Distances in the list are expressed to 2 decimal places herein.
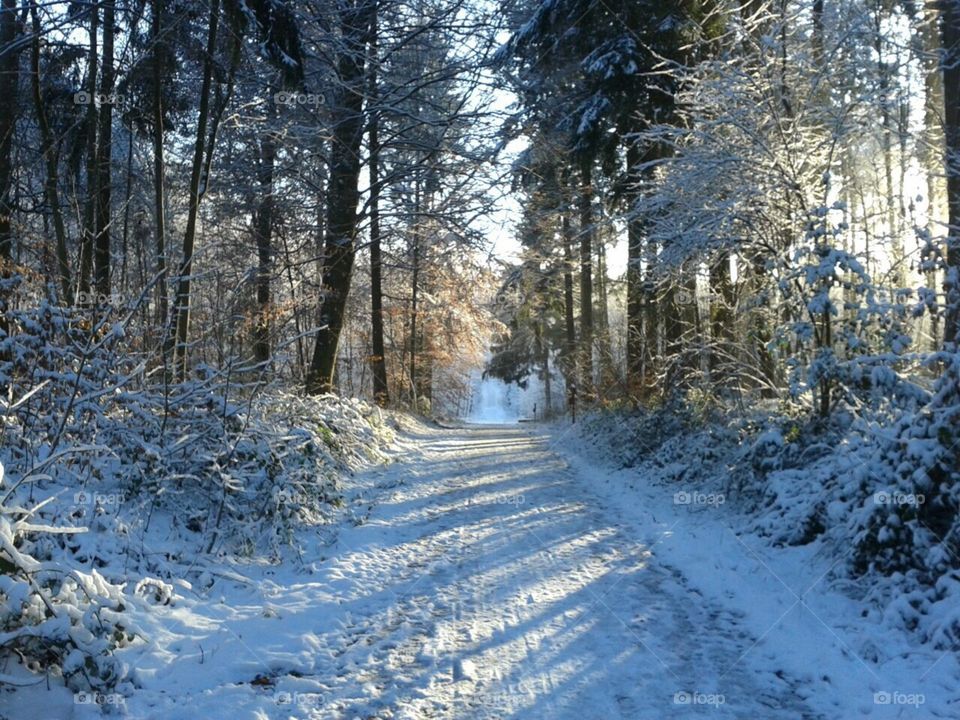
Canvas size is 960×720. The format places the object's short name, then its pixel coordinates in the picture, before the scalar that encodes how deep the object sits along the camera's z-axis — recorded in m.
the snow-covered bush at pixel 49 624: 3.65
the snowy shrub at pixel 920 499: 5.25
